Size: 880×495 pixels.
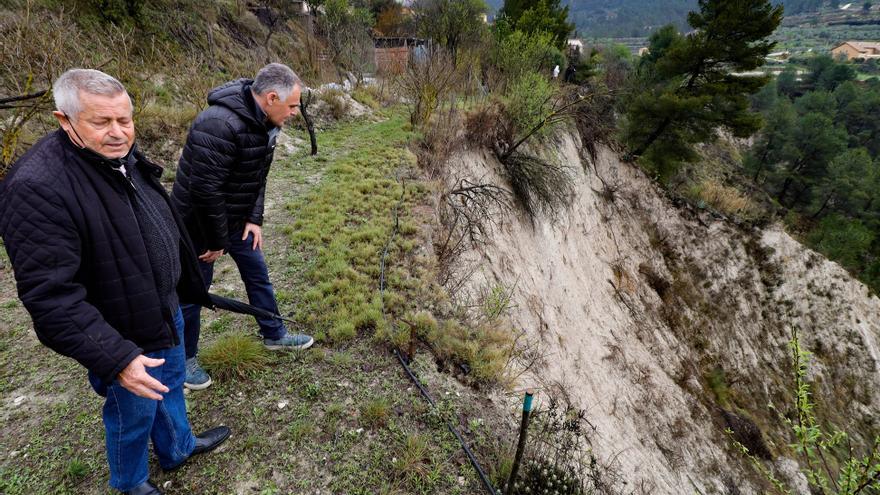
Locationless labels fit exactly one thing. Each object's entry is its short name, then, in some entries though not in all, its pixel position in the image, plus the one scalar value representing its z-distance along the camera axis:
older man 1.46
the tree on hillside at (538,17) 18.84
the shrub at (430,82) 10.05
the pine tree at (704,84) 13.81
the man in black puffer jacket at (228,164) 2.63
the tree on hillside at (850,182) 29.53
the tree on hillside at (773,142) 33.41
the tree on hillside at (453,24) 17.23
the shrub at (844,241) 25.42
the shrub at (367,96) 14.25
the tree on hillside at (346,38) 16.44
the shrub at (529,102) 9.45
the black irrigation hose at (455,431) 2.69
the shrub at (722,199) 15.81
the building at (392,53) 15.20
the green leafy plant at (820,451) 1.92
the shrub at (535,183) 9.71
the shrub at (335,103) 12.73
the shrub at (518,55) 11.93
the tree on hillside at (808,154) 31.84
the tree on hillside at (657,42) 32.62
